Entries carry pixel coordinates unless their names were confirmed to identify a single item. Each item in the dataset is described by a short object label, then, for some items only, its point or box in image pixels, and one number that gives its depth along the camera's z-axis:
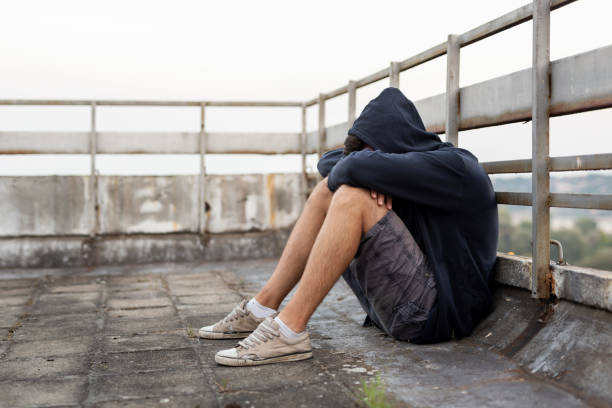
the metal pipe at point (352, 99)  5.55
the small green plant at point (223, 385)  2.13
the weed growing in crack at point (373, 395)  1.91
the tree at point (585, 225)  90.69
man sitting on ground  2.41
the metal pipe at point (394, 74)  4.25
